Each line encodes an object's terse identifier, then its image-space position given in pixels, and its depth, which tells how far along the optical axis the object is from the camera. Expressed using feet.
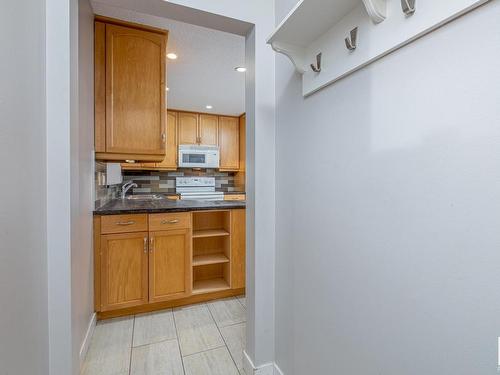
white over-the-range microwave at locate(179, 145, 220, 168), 14.32
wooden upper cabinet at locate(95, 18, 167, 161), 6.61
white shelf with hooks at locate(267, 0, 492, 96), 1.95
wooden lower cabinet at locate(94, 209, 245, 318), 6.49
